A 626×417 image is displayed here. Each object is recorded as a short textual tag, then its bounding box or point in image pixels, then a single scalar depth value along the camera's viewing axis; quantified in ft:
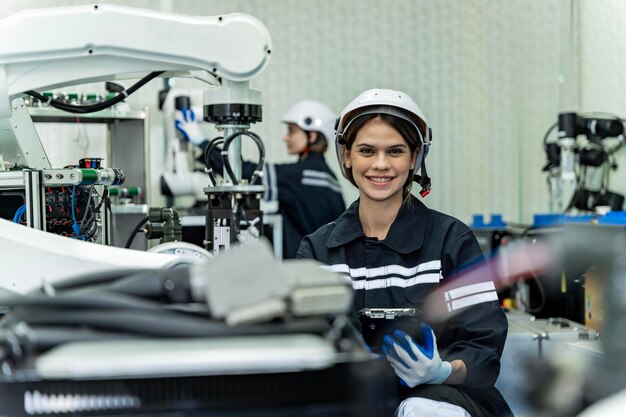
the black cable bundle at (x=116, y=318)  3.27
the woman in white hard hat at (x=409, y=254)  6.29
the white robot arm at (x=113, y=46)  5.56
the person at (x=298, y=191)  15.97
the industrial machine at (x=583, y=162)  16.40
